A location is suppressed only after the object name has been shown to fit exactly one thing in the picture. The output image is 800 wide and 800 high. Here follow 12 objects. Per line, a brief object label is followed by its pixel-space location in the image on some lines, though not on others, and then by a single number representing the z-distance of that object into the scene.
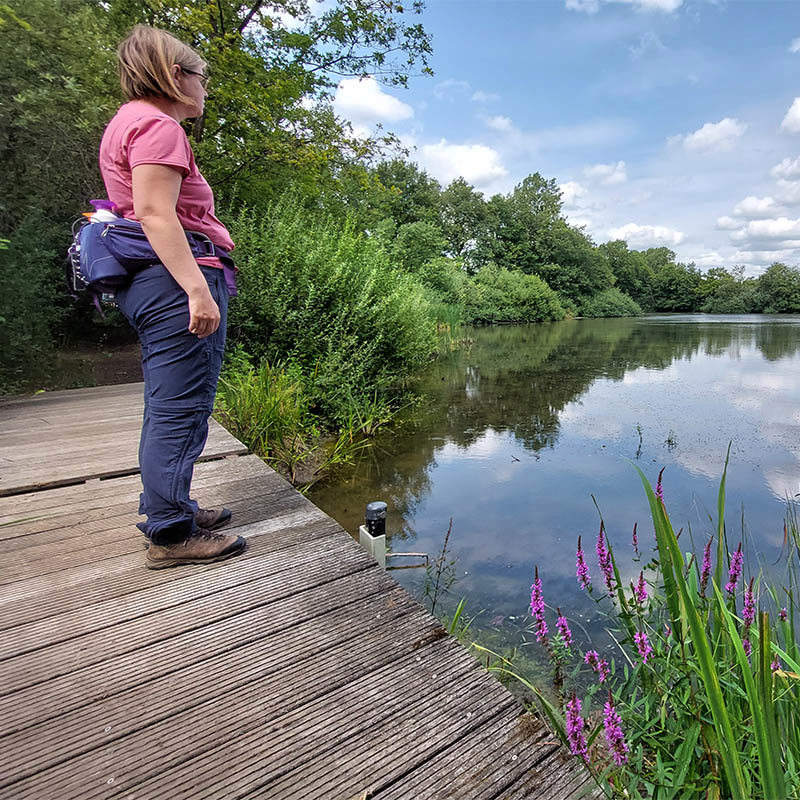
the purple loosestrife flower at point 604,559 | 1.29
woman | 1.19
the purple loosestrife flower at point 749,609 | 1.09
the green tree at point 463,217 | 32.06
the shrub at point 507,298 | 20.86
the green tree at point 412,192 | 26.88
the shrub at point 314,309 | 4.58
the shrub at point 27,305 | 4.43
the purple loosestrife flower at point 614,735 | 0.90
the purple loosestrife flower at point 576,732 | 0.93
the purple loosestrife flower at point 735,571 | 1.15
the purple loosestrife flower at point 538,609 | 1.09
